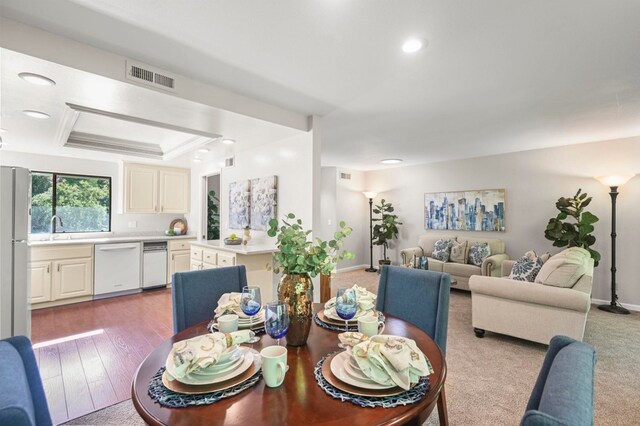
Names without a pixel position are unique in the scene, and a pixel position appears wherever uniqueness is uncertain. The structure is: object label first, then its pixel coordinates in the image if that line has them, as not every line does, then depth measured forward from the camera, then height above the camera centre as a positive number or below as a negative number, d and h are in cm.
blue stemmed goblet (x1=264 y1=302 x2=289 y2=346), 114 -41
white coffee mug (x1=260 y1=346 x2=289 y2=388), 95 -50
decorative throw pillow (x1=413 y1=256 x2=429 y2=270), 422 -72
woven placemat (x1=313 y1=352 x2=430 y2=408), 87 -55
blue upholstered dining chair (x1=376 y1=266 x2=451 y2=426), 171 -52
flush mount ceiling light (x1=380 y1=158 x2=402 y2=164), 605 +108
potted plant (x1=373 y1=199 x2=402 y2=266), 664 -33
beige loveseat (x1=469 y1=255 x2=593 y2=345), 275 -92
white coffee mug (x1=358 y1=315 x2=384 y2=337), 131 -50
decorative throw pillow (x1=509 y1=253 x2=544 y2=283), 335 -63
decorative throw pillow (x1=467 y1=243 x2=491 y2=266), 507 -67
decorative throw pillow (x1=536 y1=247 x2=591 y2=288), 283 -54
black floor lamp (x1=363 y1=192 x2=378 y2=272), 704 -26
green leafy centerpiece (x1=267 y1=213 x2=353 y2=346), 125 -25
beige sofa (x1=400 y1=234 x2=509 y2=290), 472 -82
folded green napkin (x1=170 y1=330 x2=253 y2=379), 93 -46
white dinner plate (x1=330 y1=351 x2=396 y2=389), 92 -53
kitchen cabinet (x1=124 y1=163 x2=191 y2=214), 522 +41
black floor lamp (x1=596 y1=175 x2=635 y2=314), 405 -24
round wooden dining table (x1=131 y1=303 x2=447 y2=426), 80 -55
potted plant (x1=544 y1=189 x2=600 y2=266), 420 -16
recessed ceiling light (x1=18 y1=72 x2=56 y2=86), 207 +93
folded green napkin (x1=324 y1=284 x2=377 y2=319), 155 -48
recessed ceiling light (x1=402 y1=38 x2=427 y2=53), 195 +112
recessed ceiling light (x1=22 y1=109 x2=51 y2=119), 283 +93
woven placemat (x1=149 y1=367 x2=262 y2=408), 85 -54
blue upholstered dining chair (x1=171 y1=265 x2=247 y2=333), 169 -48
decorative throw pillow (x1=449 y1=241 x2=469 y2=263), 538 -70
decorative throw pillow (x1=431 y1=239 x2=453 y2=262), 549 -67
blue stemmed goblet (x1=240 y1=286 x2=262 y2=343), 141 -43
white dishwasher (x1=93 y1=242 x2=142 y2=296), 463 -90
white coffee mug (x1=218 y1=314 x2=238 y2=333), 131 -50
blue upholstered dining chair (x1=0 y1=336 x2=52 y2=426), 55 -42
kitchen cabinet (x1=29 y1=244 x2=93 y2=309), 414 -92
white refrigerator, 220 -30
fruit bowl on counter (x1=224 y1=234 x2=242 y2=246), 411 -40
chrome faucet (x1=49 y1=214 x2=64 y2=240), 474 -16
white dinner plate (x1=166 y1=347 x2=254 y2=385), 93 -52
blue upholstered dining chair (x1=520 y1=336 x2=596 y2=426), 50 -35
